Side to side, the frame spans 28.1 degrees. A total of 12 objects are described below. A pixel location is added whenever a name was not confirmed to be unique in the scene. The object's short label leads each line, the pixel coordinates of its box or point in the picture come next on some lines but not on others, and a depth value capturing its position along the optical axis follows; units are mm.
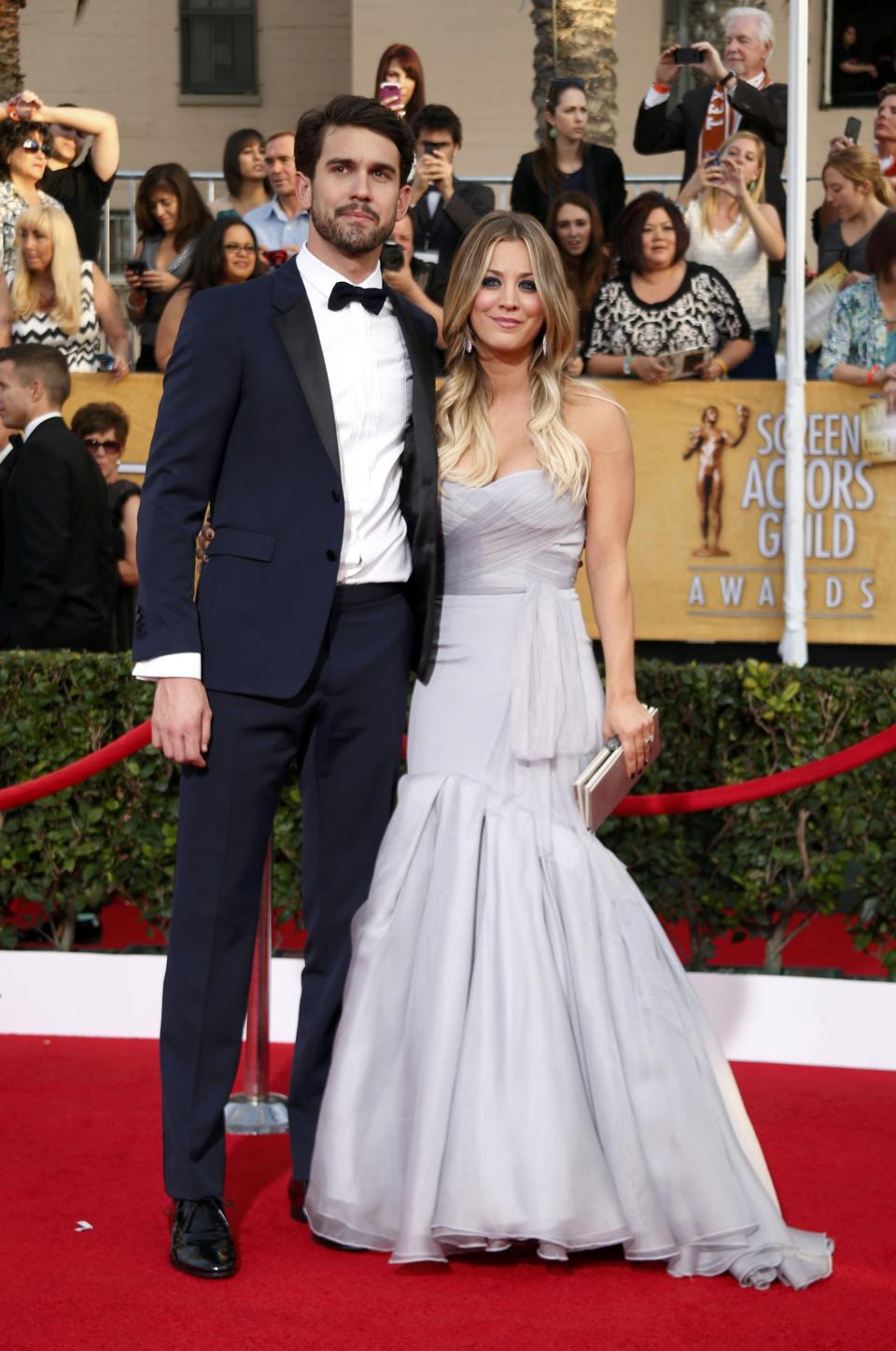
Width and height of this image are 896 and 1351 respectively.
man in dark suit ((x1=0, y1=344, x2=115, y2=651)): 6766
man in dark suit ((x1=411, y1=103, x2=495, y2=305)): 8648
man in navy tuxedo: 3562
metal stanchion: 4609
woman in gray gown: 3459
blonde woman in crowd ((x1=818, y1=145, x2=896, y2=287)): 8383
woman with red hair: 8992
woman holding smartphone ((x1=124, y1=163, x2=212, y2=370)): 8633
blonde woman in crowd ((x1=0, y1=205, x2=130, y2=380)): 8273
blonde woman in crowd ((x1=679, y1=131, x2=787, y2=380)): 8398
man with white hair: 8641
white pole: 7879
